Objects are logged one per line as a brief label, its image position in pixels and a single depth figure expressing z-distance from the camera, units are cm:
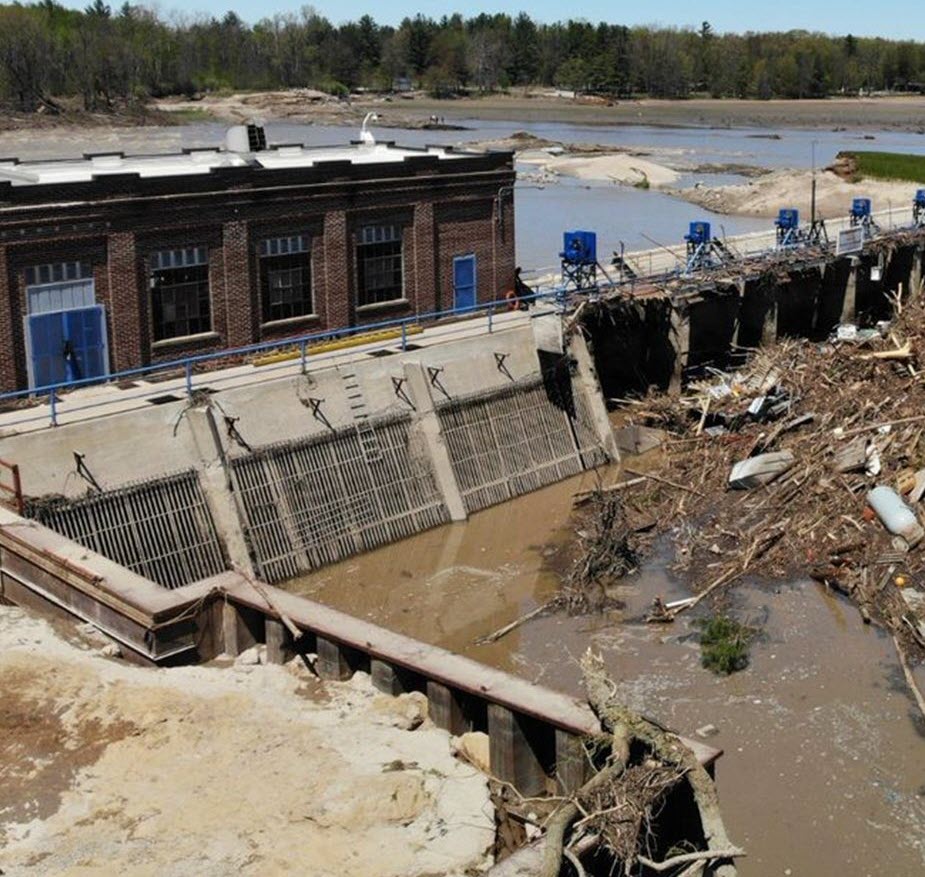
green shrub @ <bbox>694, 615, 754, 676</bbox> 1967
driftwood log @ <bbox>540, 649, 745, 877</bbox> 1108
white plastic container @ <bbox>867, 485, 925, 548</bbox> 2278
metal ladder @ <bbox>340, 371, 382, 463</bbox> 2530
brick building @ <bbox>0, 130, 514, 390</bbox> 2503
